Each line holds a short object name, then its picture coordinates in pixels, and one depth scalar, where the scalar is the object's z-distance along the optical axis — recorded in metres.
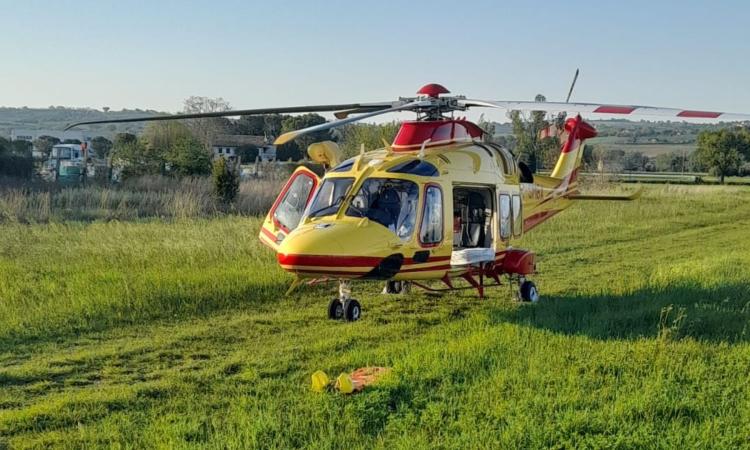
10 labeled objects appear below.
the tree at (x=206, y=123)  51.01
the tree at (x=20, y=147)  40.94
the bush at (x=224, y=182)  25.35
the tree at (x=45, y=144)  58.91
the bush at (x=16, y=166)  33.38
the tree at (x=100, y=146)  61.73
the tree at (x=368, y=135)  34.12
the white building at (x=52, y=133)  79.41
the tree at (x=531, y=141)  49.06
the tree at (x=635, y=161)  94.45
